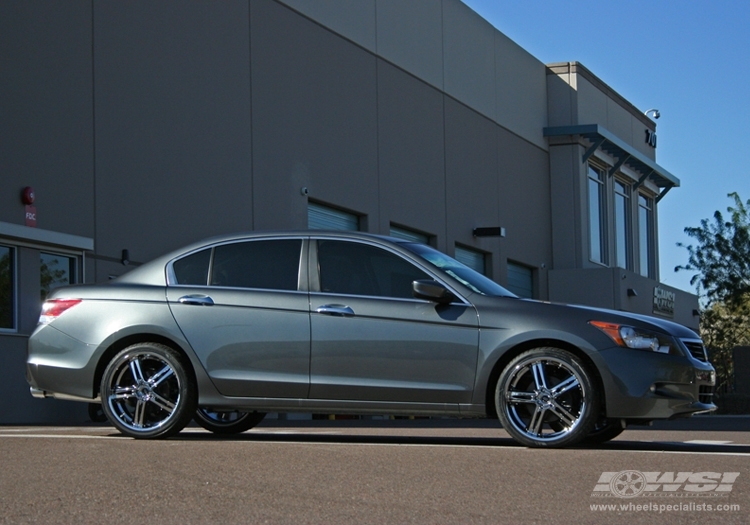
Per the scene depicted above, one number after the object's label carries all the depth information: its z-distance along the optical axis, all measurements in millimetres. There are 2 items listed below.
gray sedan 8148
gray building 17641
